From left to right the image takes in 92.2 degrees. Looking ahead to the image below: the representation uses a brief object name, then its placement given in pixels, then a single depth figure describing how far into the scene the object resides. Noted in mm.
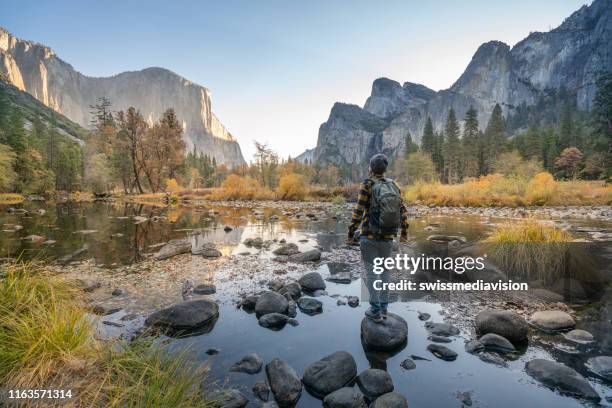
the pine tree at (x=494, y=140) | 62781
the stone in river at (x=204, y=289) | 6316
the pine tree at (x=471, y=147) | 65062
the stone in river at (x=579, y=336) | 4180
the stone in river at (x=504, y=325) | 4305
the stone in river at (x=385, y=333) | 4230
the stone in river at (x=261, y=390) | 3164
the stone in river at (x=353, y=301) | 5766
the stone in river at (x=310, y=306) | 5500
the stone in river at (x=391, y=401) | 2916
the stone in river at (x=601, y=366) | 3408
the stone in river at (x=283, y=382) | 3138
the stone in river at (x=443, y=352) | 3943
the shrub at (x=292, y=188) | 39531
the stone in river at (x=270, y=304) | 5281
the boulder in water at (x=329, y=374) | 3309
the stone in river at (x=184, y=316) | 4652
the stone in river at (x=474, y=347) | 4066
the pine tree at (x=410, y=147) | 91112
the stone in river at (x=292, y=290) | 6164
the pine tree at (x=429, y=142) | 78125
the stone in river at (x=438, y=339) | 4370
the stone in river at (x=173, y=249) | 9375
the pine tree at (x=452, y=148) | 67062
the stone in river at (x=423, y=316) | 5184
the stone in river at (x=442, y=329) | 4590
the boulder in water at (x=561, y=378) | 3150
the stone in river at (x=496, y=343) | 4094
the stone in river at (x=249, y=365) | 3617
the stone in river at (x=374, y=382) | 3262
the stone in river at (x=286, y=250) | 10141
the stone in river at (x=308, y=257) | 9297
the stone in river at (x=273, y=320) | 4863
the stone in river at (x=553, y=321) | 4566
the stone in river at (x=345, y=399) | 2984
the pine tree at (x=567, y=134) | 60875
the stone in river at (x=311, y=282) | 6670
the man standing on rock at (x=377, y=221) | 4156
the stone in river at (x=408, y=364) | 3760
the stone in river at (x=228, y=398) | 2861
